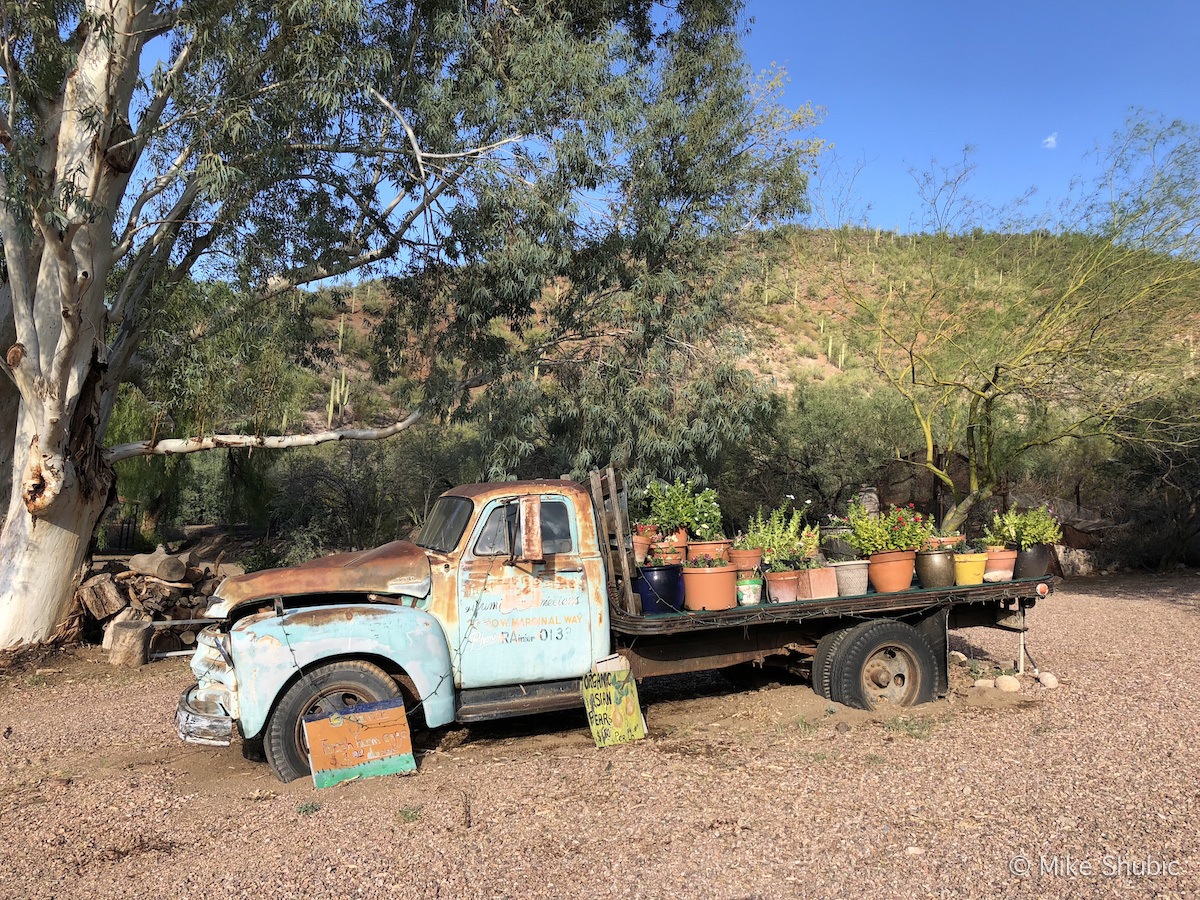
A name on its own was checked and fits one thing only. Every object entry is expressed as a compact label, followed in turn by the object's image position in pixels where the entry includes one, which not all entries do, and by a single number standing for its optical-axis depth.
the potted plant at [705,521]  7.37
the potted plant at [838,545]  7.63
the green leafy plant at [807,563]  7.31
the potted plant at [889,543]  7.37
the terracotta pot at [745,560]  7.06
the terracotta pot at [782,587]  7.02
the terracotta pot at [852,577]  7.27
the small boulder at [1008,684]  7.82
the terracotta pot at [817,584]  7.14
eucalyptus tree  9.73
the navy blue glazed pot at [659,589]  6.71
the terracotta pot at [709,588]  6.66
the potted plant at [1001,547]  7.82
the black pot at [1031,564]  7.84
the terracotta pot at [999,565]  7.81
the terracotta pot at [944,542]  7.68
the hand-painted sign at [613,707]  6.18
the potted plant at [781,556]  7.03
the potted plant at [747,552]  7.07
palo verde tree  13.20
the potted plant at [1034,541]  7.84
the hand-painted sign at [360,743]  5.36
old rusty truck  5.53
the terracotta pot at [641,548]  7.19
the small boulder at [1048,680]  7.91
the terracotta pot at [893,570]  7.36
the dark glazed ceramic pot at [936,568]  7.43
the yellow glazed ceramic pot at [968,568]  7.56
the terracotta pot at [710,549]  7.00
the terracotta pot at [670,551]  7.17
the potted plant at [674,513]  7.45
